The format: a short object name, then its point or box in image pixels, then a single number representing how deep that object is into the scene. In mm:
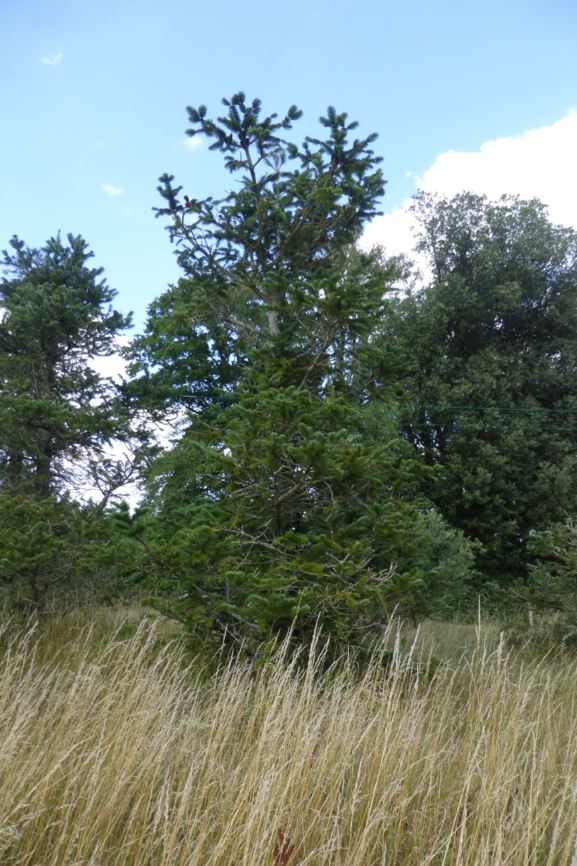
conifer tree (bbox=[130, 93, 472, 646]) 5730
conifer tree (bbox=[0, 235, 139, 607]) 9328
